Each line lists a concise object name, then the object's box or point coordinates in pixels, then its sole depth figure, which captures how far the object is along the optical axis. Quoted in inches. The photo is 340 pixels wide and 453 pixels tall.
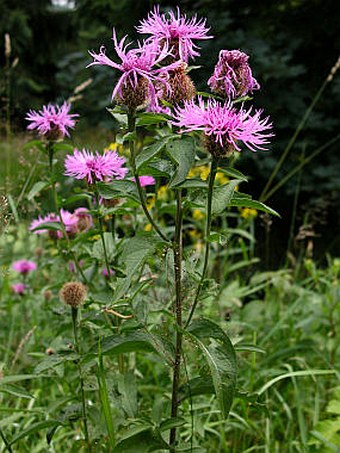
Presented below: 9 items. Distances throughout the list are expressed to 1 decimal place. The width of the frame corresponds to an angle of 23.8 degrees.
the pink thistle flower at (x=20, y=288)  36.3
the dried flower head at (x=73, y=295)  21.6
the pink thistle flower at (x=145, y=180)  24.8
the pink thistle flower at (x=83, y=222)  27.8
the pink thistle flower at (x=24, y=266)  37.3
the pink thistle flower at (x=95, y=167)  21.5
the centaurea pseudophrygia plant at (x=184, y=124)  17.4
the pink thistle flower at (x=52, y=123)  23.4
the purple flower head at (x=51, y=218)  27.7
